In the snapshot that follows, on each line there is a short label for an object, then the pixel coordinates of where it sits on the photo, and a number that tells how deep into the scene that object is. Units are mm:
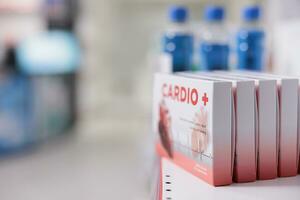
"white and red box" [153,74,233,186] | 697
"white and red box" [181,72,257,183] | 705
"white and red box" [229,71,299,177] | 720
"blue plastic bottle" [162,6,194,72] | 948
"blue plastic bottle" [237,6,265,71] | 956
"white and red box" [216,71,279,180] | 713
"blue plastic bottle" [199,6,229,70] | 961
